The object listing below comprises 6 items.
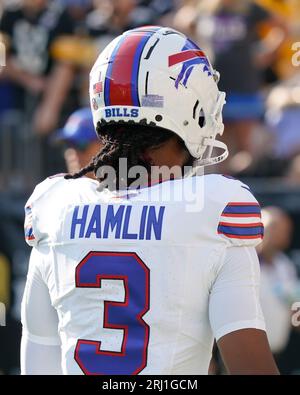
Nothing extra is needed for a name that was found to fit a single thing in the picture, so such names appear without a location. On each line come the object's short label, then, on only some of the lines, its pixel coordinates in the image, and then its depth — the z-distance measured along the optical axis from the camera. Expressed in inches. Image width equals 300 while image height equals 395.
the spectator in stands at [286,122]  649.6
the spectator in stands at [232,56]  656.4
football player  212.2
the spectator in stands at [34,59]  670.5
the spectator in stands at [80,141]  419.2
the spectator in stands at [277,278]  573.0
